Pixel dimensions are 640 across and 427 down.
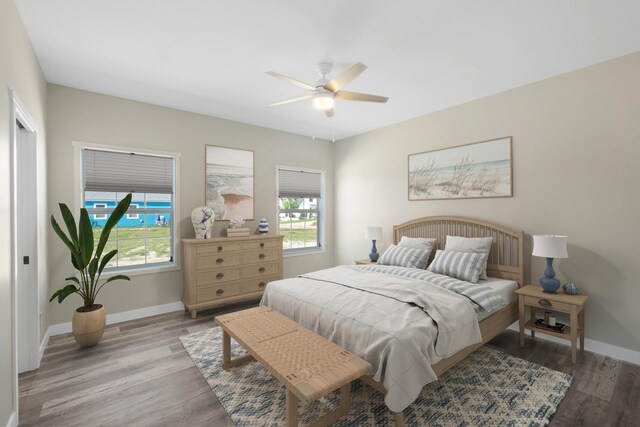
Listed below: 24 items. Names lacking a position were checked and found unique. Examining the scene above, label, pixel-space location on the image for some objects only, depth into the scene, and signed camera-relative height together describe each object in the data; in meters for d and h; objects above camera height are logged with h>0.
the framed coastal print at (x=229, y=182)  4.24 +0.49
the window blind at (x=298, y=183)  5.04 +0.54
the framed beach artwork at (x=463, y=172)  3.45 +0.53
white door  2.49 -0.31
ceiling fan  2.50 +1.11
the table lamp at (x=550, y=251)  2.68 -0.37
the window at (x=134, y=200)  3.48 +0.18
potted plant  2.80 -0.52
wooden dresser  3.67 -0.74
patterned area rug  1.90 -1.34
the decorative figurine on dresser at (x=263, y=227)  4.52 -0.20
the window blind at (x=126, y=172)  3.44 +0.54
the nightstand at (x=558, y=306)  2.56 -0.88
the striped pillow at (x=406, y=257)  3.64 -0.57
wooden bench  1.61 -0.92
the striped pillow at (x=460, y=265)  3.11 -0.58
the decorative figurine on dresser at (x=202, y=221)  3.81 -0.09
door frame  1.89 -0.14
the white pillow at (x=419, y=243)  3.80 -0.40
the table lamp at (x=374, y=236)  4.49 -0.36
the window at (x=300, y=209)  5.09 +0.08
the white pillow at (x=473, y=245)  3.30 -0.39
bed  1.83 -0.77
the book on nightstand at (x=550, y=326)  2.75 -1.11
